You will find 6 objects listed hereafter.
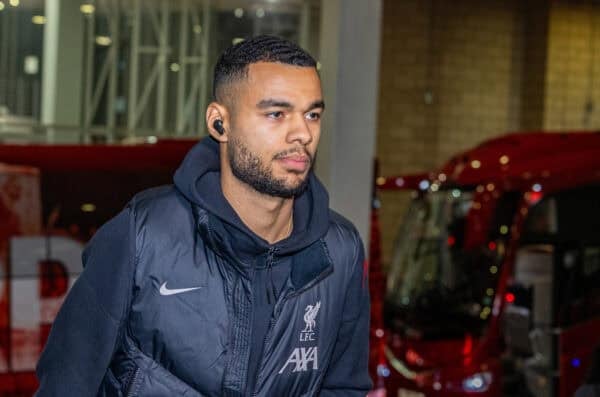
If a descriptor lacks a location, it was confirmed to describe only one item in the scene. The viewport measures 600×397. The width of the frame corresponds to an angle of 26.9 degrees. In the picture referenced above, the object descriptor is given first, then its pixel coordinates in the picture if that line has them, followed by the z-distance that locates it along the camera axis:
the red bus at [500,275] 7.68
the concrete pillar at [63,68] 4.81
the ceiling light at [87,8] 4.91
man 2.43
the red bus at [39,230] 4.67
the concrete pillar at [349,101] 4.91
